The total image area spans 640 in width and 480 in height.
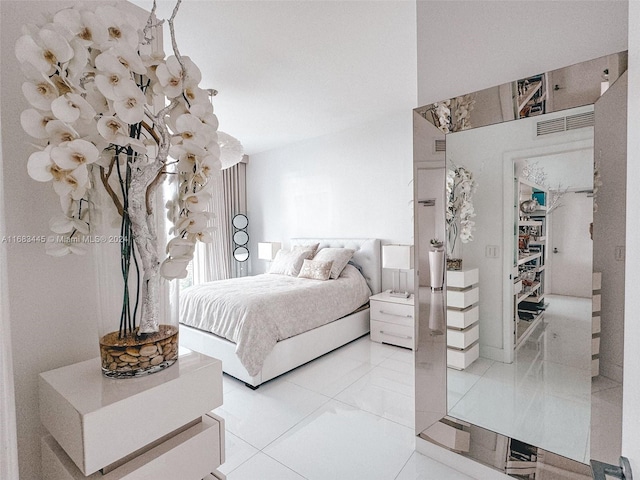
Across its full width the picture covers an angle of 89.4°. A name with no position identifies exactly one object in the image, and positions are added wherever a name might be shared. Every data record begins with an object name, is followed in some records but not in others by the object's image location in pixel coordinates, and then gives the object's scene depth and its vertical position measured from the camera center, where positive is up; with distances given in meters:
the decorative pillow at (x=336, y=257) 3.93 -0.37
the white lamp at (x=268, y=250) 5.18 -0.34
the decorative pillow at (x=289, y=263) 4.28 -0.47
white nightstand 3.42 -1.02
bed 2.63 -0.91
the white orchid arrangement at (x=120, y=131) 0.63 +0.22
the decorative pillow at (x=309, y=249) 4.39 -0.29
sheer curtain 5.27 +0.00
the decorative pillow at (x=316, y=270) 3.84 -0.51
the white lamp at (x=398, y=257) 3.54 -0.34
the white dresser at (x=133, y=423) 0.69 -0.45
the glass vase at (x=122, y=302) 0.80 -0.18
